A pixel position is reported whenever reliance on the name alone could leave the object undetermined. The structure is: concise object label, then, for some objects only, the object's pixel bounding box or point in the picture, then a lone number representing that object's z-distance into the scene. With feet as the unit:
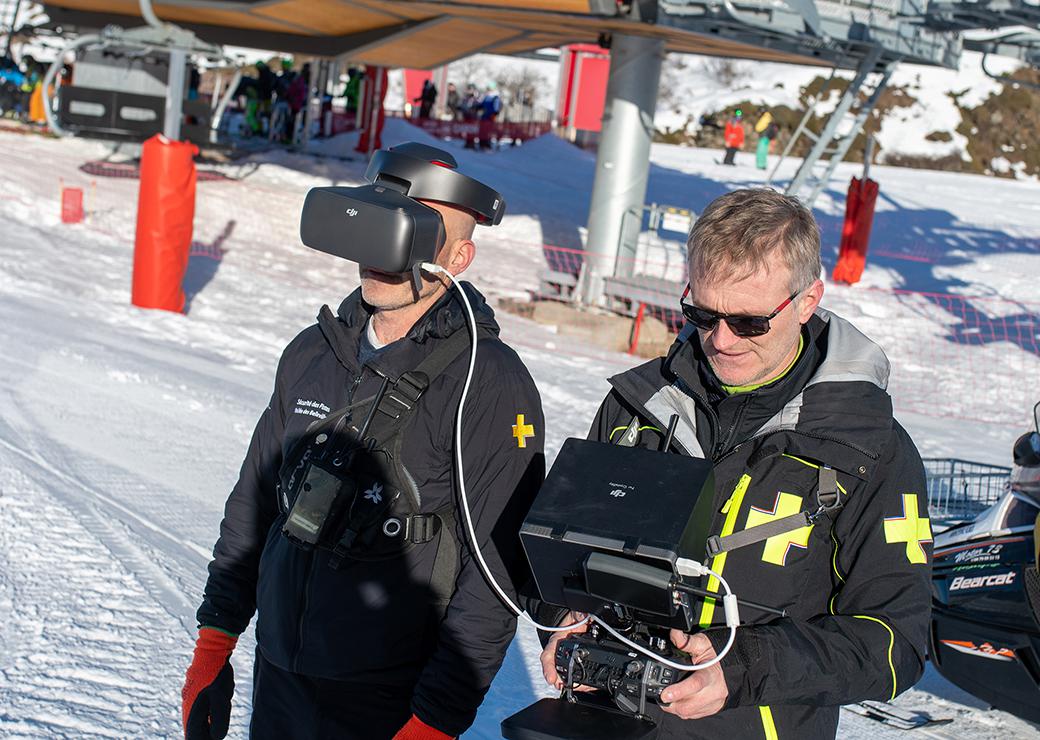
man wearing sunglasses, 6.77
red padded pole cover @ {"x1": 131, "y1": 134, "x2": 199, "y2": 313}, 36.76
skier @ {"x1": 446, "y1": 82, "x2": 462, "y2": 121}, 120.91
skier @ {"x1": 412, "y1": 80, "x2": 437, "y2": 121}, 108.88
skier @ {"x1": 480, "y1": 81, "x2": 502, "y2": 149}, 100.05
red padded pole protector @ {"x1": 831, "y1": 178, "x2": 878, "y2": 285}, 58.29
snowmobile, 14.29
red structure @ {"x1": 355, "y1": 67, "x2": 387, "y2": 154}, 81.00
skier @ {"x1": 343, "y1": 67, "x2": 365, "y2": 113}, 91.42
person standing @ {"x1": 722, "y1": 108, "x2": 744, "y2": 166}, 107.55
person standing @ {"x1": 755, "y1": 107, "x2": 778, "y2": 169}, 104.43
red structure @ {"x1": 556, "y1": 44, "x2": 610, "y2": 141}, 119.75
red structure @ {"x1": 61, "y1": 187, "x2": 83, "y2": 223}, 51.96
